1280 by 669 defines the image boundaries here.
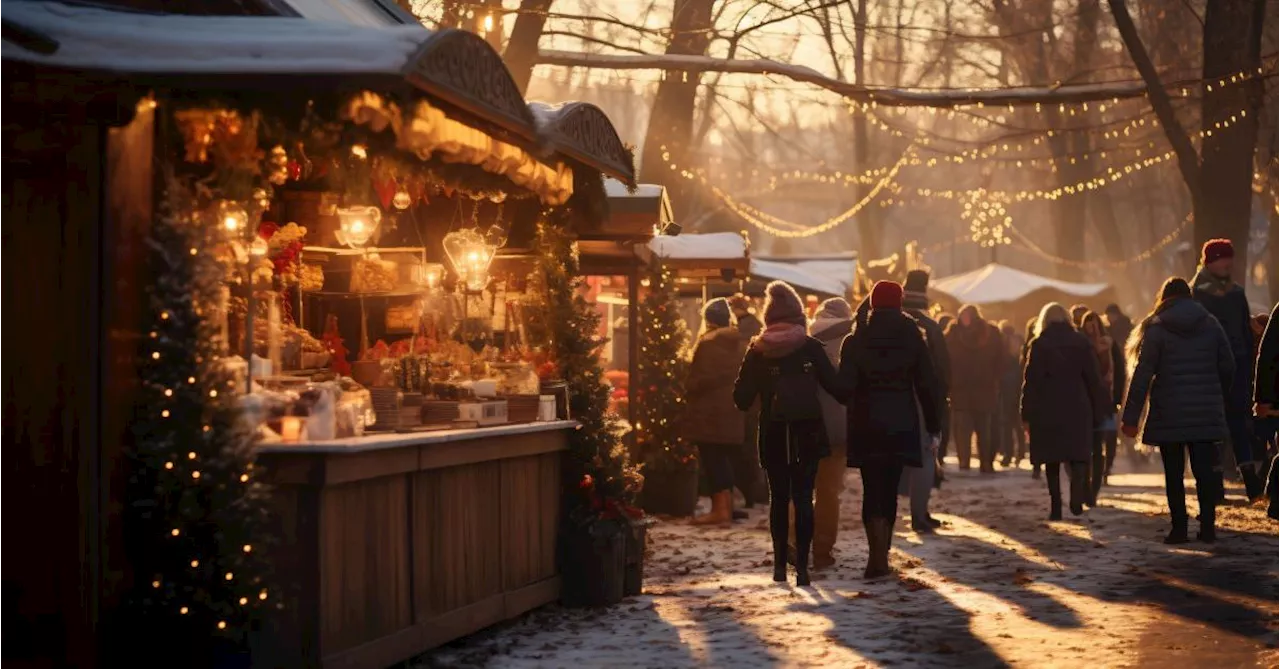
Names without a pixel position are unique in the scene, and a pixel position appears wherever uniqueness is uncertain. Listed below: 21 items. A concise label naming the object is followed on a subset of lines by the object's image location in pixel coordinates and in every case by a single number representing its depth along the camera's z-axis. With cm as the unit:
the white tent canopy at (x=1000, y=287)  4359
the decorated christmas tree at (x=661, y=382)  1817
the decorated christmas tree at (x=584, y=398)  1223
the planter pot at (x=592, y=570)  1203
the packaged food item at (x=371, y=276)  1306
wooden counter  854
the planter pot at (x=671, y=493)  1830
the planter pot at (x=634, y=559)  1235
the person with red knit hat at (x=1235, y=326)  1686
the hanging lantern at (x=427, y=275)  1330
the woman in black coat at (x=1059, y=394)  1700
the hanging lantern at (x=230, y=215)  859
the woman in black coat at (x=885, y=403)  1288
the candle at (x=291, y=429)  876
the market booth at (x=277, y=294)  802
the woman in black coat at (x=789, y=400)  1259
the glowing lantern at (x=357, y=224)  1223
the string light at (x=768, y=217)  3613
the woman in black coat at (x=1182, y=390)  1446
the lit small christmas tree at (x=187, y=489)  805
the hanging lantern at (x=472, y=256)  1299
